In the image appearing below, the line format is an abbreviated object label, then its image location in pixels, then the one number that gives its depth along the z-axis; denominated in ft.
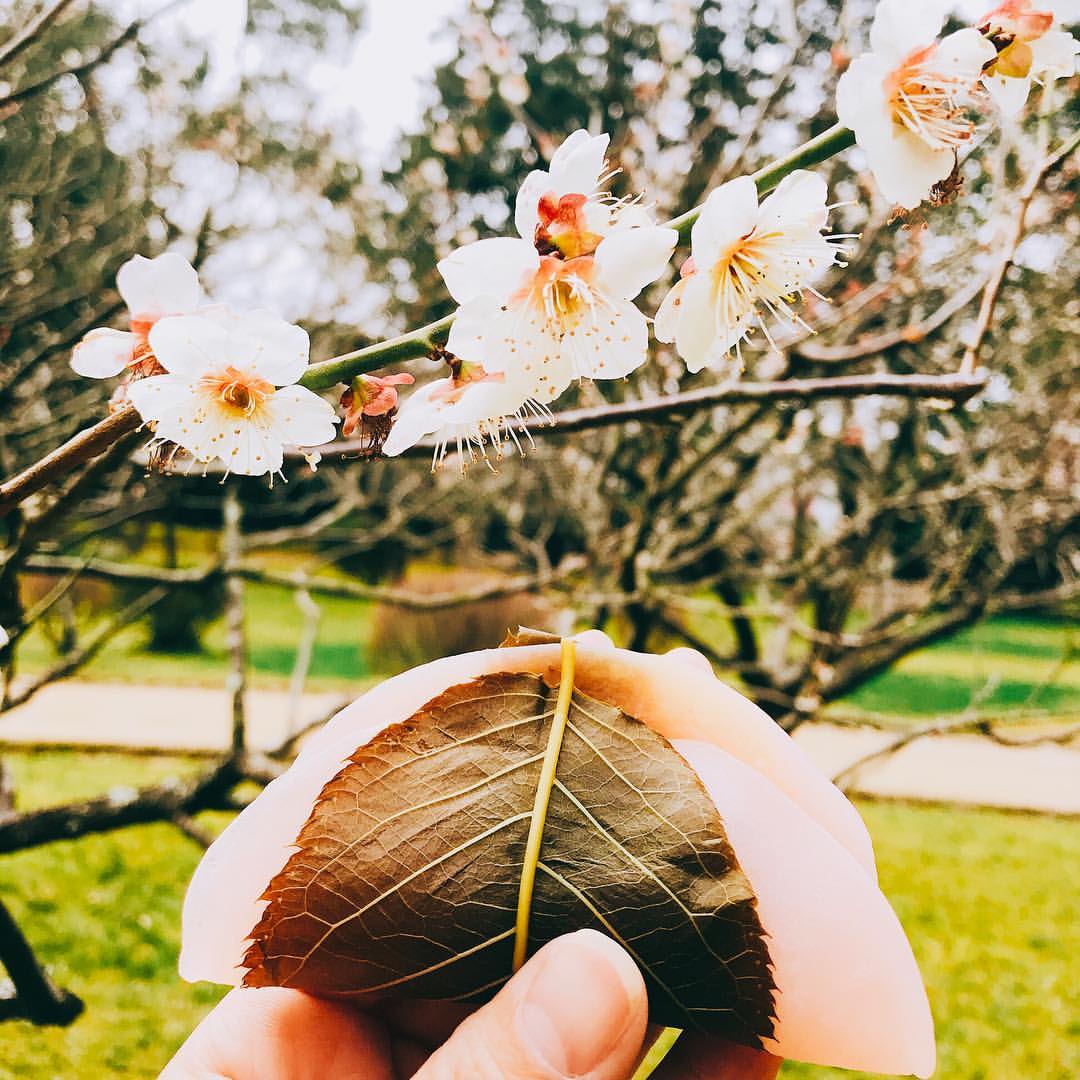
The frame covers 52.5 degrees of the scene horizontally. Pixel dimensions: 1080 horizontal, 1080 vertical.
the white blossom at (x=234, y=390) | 0.49
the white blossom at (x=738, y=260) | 0.48
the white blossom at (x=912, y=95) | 0.47
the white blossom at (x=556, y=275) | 0.46
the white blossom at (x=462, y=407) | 0.49
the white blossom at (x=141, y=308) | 0.51
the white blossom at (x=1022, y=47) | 0.50
